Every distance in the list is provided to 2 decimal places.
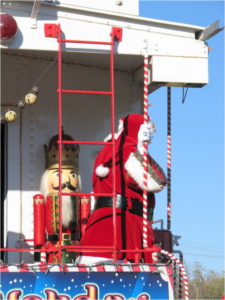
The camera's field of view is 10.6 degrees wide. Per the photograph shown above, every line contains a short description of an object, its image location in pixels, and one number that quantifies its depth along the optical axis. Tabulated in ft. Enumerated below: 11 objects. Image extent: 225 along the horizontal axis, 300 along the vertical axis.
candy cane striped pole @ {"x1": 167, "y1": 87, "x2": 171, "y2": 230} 42.45
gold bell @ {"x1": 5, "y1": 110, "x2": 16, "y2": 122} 39.89
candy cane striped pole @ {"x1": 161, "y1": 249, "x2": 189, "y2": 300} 36.99
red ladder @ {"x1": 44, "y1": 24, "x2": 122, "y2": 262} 35.91
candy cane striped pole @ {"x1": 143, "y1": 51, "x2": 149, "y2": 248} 37.23
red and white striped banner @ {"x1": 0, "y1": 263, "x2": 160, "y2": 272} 34.48
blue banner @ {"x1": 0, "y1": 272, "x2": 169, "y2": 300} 34.43
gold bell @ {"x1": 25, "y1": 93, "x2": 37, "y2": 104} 40.38
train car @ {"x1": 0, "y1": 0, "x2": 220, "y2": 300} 35.57
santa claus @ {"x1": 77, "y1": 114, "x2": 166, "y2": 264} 38.41
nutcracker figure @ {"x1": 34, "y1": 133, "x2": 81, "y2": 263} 41.42
